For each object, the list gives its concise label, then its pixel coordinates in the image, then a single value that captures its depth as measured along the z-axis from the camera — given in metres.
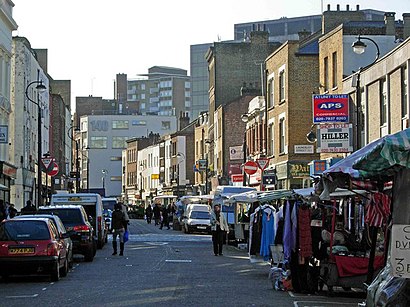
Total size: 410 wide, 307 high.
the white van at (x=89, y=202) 37.12
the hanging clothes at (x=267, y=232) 24.56
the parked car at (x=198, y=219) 56.84
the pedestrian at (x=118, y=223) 32.25
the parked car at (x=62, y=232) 23.58
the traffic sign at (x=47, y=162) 51.77
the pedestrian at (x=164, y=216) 68.42
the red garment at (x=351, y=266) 18.88
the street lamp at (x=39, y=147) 45.37
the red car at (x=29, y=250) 21.88
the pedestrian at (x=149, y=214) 85.56
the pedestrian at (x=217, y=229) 33.56
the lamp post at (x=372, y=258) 15.50
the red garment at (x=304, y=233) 19.72
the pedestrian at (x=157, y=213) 76.81
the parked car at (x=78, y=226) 29.80
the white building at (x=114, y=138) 159.88
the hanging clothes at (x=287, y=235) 20.09
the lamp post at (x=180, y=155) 111.81
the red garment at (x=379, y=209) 17.06
